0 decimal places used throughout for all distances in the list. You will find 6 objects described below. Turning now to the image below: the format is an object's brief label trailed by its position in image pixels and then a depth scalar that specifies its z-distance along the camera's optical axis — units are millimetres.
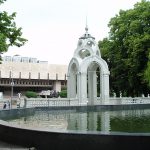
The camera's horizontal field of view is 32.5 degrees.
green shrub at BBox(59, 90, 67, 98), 48468
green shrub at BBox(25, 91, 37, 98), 48105
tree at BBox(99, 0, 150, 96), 31756
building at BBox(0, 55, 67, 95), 66912
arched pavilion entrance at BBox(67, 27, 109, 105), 25646
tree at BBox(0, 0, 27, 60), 15302
